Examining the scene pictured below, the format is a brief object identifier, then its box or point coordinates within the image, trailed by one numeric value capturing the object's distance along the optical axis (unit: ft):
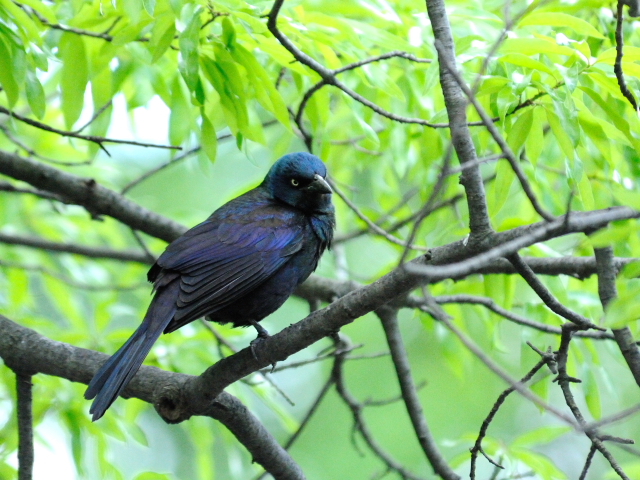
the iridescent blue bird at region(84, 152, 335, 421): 23.48
